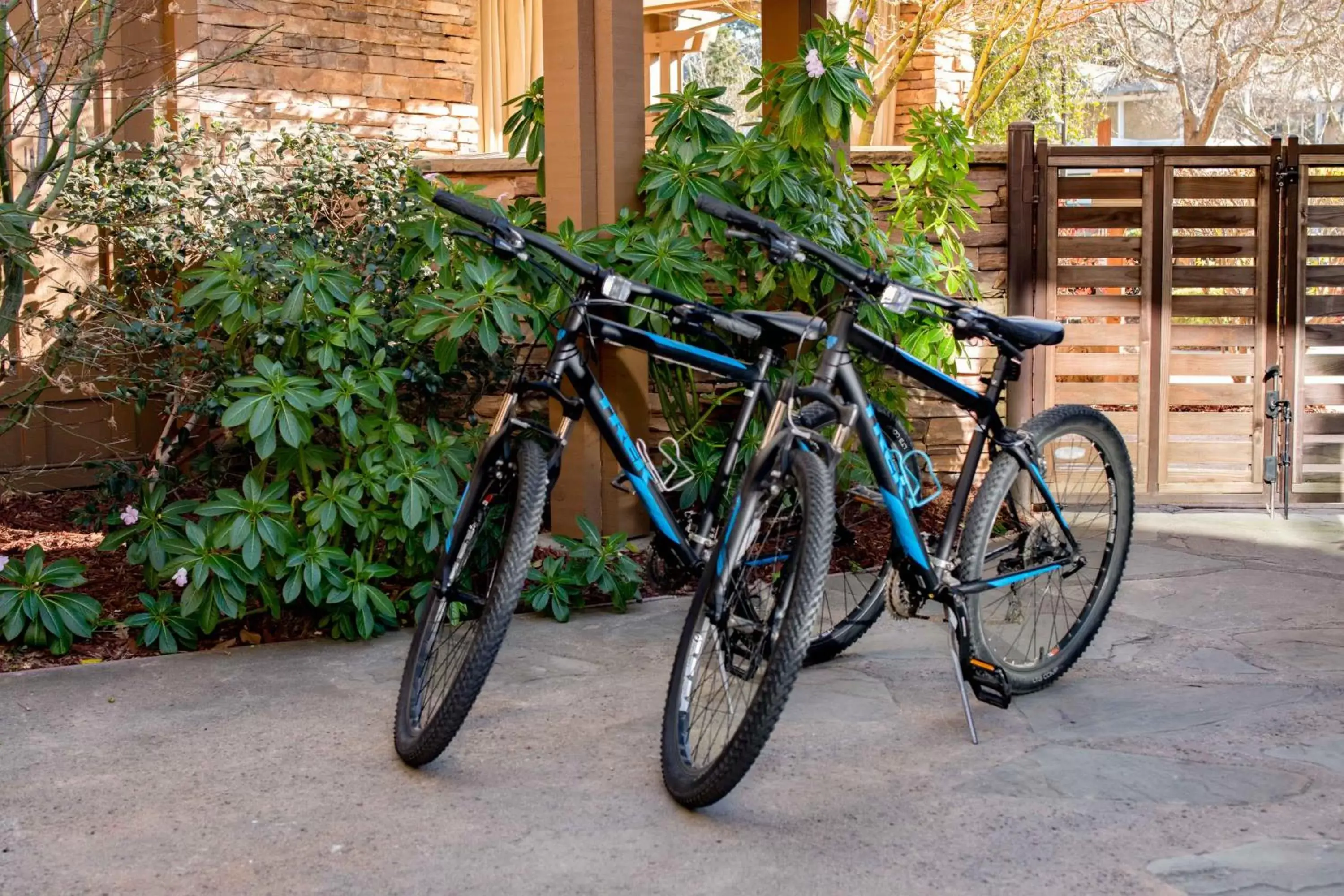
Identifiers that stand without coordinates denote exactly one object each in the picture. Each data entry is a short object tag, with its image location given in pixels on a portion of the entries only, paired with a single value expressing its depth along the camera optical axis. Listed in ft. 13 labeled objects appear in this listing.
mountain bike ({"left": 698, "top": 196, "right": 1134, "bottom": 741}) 11.41
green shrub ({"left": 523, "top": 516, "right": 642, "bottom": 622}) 15.47
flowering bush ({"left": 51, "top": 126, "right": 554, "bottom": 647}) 14.07
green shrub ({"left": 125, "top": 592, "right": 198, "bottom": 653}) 14.28
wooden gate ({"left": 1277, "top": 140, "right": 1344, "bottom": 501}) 21.56
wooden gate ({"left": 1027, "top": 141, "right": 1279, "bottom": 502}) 21.58
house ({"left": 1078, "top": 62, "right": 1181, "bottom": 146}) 84.23
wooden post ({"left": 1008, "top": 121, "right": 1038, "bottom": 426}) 21.38
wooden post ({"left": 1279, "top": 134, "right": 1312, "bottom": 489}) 21.53
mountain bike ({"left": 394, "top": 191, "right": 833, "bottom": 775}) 9.75
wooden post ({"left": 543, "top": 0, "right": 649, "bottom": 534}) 17.20
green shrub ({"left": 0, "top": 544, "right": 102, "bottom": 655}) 13.99
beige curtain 35.27
